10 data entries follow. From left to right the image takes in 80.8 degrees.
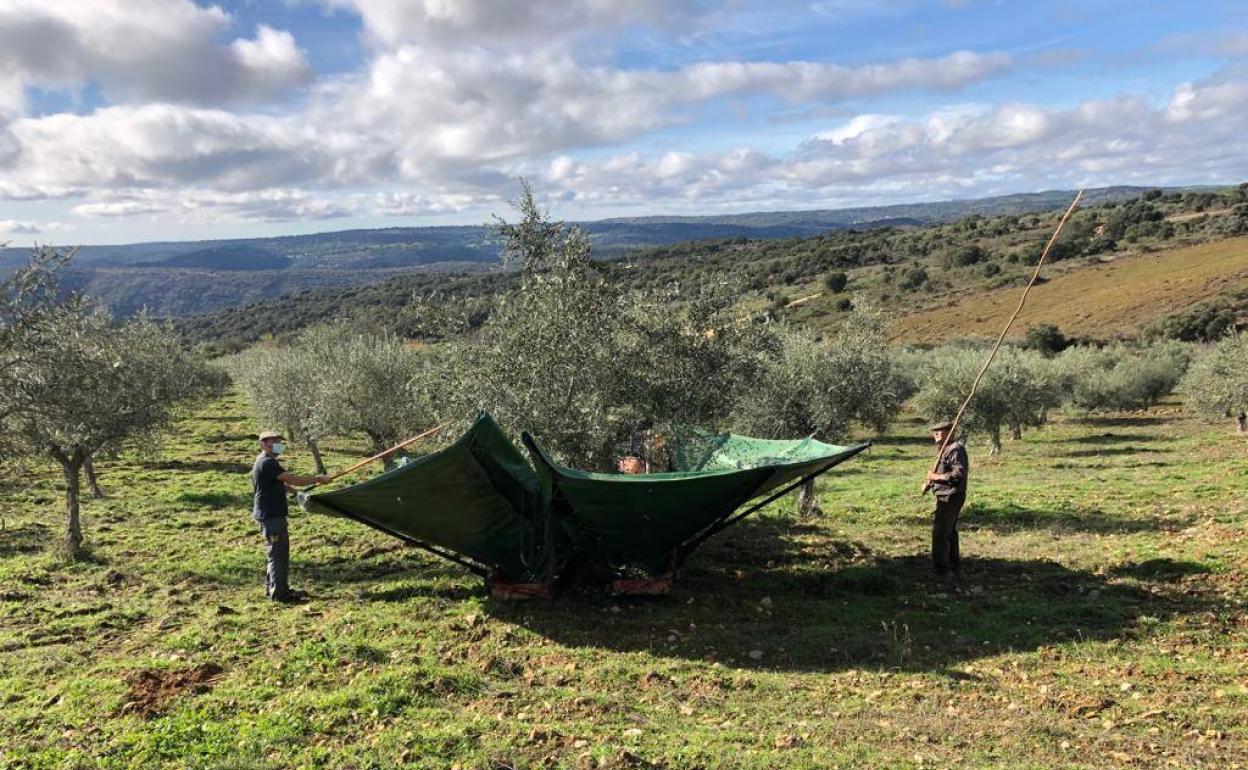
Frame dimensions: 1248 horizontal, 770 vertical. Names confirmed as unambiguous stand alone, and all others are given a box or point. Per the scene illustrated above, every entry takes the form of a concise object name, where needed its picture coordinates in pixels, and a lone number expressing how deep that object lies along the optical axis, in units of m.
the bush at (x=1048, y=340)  61.84
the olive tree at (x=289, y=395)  26.69
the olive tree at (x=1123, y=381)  44.94
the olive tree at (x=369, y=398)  23.83
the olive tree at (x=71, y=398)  11.04
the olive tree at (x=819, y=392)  16.20
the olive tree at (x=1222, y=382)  29.56
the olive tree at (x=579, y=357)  10.95
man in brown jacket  10.24
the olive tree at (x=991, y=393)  30.02
